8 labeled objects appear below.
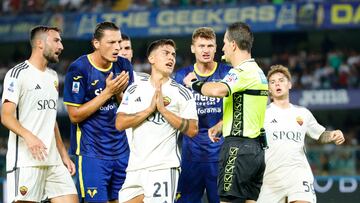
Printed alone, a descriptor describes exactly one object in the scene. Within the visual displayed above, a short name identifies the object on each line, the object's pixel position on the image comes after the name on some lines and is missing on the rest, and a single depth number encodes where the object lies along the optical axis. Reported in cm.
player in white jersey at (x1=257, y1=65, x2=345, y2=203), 2014
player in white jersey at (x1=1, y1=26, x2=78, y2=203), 1736
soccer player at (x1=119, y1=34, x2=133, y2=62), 2094
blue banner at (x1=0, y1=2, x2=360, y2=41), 5153
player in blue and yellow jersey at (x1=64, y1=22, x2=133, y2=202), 1794
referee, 1678
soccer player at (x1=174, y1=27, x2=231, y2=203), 1997
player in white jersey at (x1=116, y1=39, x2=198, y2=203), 1652
